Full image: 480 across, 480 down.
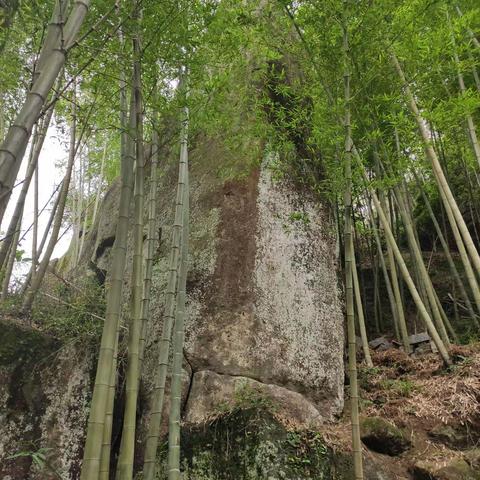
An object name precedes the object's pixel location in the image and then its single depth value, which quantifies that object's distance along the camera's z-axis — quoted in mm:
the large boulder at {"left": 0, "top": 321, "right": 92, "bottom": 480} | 2891
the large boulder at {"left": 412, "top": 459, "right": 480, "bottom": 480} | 2877
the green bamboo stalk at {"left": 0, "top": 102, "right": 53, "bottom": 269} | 2842
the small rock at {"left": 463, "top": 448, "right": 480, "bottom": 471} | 2974
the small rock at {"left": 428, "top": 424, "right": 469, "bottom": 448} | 3203
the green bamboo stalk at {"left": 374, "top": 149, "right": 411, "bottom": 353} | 4402
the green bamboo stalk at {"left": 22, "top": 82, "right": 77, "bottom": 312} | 3594
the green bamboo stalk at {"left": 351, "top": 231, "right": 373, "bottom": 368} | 4281
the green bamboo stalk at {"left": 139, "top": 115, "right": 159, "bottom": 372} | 2951
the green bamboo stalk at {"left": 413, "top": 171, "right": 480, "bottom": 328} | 4680
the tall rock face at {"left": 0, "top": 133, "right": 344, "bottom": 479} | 3102
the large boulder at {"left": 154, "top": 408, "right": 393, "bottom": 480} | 2812
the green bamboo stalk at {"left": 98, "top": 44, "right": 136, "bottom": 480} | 2260
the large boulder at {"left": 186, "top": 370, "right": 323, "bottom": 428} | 3120
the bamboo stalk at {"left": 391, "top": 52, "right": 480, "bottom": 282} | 3834
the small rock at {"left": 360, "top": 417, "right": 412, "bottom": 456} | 3176
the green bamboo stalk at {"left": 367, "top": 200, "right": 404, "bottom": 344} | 4520
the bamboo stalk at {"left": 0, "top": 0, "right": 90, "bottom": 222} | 1254
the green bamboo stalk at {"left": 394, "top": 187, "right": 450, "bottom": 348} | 4035
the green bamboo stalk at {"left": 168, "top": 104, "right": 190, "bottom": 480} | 2425
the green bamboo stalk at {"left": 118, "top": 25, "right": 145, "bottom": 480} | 2334
